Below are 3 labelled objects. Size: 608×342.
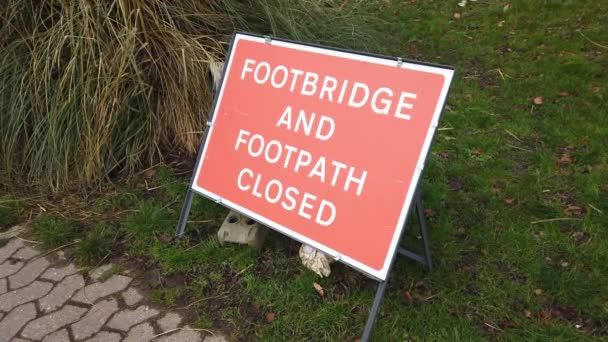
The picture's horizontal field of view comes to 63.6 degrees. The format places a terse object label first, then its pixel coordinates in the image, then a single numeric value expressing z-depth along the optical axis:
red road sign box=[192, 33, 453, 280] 2.02
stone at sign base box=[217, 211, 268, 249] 2.75
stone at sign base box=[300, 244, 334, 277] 2.55
